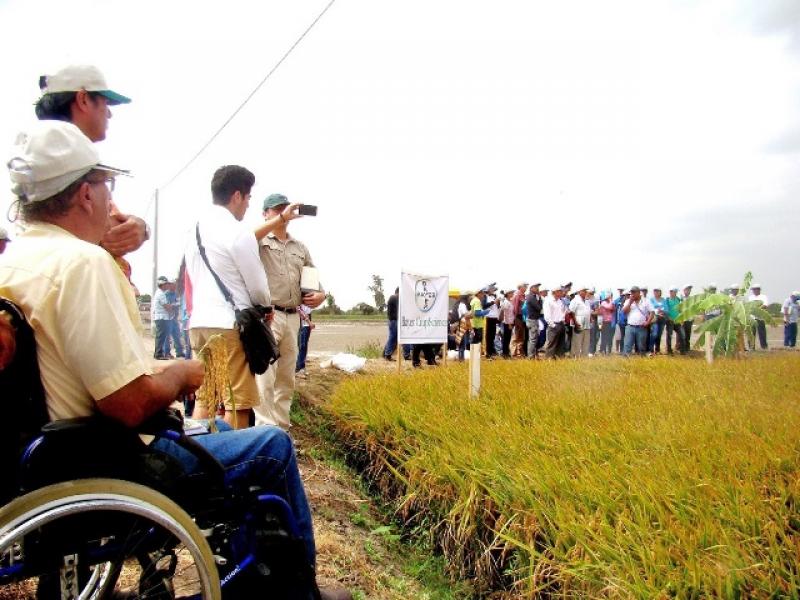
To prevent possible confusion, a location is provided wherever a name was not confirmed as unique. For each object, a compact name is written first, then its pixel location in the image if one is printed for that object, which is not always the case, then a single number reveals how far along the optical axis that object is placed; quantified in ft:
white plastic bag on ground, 29.22
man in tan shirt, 13.33
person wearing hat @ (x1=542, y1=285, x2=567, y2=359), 39.60
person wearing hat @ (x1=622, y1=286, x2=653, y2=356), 43.68
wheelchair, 4.59
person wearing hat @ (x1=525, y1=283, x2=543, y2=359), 41.39
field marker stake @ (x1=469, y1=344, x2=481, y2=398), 17.12
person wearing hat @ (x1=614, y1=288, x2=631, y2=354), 45.79
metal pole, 45.65
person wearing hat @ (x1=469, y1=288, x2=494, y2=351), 38.11
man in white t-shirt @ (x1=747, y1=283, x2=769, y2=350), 38.39
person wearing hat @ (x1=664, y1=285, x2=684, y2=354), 45.38
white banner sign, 28.50
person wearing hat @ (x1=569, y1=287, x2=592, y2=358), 41.68
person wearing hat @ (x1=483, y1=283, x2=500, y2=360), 42.32
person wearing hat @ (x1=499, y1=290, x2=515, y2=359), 42.34
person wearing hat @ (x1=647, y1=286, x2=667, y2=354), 44.70
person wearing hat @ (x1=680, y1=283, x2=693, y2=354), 48.57
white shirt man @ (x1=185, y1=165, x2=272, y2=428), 10.69
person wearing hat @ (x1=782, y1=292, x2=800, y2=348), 52.37
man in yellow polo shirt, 4.66
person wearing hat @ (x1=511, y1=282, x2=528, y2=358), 41.37
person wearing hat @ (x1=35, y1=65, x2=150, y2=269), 7.18
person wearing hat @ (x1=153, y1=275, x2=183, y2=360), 33.09
